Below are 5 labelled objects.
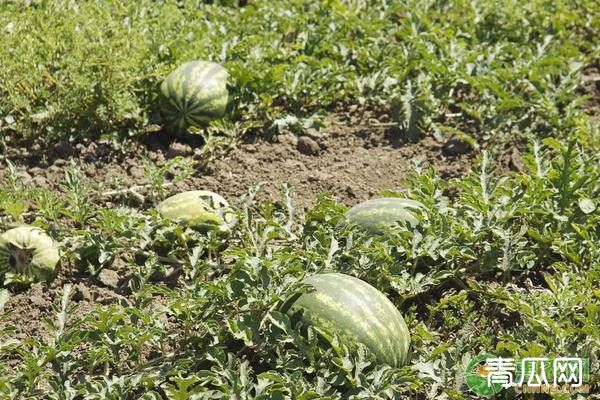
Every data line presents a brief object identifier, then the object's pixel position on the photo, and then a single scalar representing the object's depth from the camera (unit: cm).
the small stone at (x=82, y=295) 880
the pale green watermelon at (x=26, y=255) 876
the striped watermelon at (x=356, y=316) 745
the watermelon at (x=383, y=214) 892
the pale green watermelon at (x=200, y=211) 909
